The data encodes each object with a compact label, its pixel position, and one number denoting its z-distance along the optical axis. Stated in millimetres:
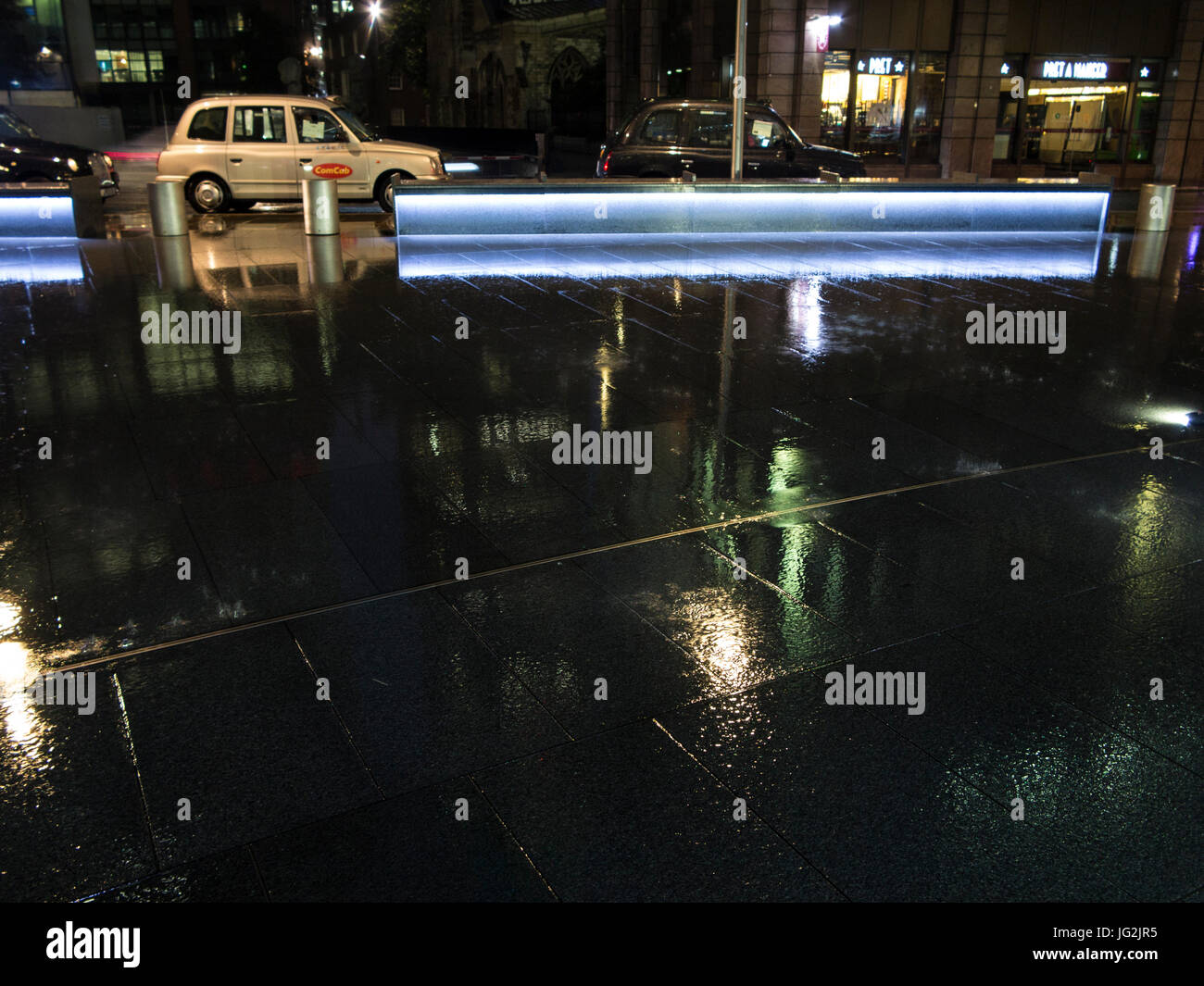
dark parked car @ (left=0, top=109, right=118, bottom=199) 17391
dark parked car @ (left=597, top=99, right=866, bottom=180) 16828
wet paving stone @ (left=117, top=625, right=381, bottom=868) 3322
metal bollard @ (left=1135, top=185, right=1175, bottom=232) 16938
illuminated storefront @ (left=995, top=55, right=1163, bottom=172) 26859
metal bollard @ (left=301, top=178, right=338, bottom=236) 14633
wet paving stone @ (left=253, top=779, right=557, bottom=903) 3027
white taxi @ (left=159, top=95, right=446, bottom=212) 16812
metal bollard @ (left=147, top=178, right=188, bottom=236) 14234
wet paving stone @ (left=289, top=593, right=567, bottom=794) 3650
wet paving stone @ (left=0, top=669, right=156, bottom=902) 3084
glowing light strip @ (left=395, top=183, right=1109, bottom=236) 14492
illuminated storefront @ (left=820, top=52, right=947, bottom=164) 25781
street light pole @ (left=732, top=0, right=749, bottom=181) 13359
